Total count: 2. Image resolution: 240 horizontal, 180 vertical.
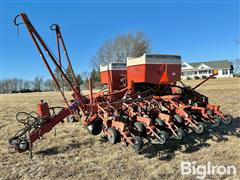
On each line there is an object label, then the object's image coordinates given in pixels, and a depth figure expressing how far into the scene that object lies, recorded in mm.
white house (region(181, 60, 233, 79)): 41436
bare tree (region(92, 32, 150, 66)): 26723
